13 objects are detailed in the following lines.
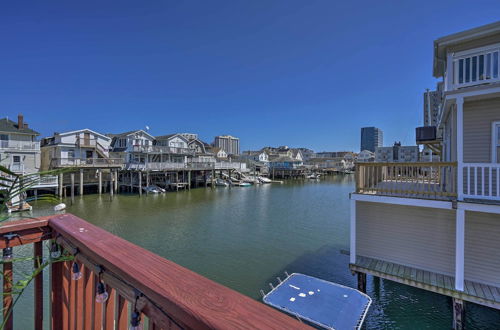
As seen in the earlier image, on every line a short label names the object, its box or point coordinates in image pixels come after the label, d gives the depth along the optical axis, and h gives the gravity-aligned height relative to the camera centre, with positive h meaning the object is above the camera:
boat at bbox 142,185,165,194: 28.20 -3.12
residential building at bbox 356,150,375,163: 78.31 +2.63
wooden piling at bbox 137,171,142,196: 26.80 -2.40
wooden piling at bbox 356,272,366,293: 7.04 -3.32
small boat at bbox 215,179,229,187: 37.59 -3.09
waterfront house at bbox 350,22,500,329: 5.55 -1.24
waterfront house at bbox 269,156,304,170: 55.88 -0.04
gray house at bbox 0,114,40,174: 22.23 +1.72
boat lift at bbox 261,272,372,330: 5.41 -3.34
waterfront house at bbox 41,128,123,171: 25.88 +1.32
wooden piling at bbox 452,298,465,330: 5.52 -3.33
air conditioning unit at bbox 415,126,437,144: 9.64 +1.15
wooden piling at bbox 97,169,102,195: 26.14 -2.50
